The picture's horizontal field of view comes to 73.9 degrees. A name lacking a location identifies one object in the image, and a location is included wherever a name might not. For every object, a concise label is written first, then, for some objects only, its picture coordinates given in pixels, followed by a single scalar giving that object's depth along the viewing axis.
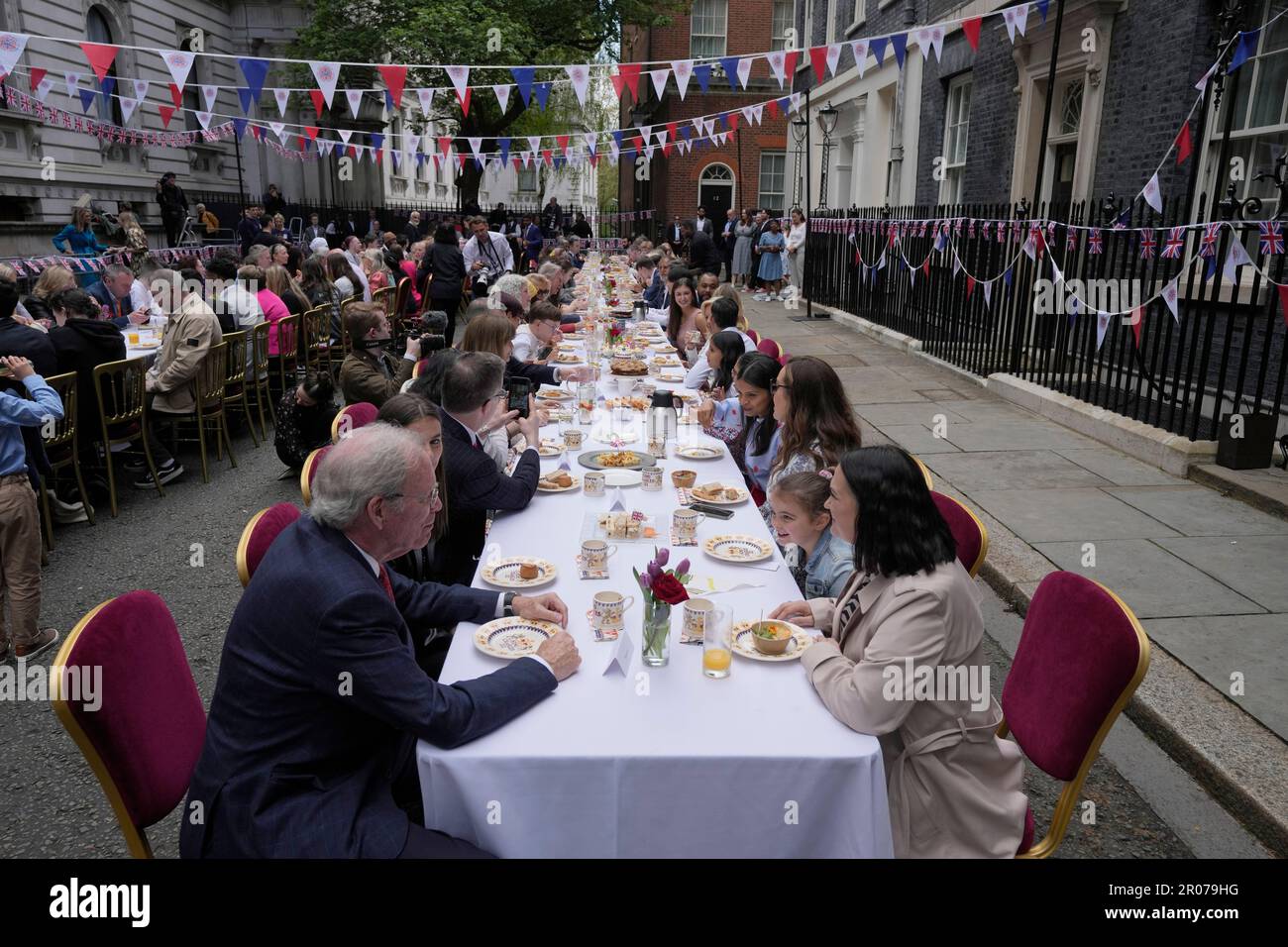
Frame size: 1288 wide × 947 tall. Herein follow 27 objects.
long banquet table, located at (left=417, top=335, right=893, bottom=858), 1.92
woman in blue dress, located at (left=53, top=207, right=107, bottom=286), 13.29
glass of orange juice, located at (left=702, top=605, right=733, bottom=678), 2.25
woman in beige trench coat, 2.02
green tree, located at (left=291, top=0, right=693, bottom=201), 22.02
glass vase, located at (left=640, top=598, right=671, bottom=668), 2.26
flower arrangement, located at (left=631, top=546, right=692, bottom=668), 2.21
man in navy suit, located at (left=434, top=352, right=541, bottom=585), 3.40
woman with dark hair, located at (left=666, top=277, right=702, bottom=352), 8.36
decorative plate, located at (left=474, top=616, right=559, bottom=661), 2.37
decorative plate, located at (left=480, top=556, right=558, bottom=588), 2.75
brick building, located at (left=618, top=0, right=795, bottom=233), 26.61
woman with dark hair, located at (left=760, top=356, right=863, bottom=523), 3.54
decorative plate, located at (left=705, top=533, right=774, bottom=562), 2.98
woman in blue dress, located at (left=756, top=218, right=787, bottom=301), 18.28
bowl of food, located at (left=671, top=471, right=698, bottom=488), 3.79
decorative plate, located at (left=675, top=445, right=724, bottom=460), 4.35
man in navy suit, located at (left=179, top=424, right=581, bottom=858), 1.88
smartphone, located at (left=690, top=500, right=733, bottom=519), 3.39
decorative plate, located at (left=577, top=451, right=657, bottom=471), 4.07
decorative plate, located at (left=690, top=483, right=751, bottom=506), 3.55
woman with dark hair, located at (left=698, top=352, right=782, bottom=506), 4.29
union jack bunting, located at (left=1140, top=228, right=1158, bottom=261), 6.51
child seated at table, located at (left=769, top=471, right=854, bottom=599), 2.88
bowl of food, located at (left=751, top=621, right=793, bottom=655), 2.34
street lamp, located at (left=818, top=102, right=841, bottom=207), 17.20
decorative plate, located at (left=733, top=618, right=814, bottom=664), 2.33
